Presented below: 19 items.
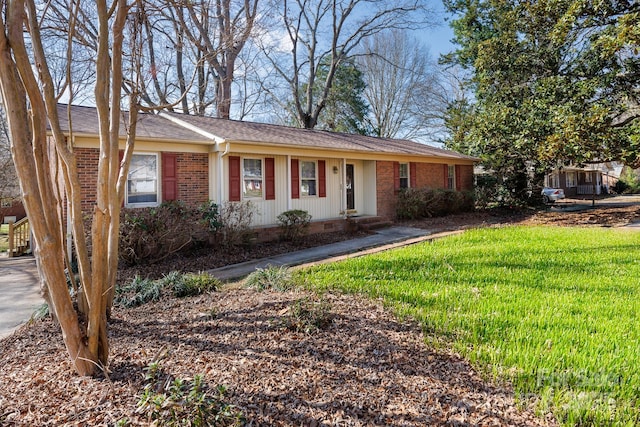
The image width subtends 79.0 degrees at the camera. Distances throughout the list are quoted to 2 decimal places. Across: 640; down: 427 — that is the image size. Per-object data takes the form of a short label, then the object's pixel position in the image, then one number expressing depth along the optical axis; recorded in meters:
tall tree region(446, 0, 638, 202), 12.45
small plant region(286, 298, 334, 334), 3.73
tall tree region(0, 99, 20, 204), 17.14
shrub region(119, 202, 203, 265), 8.05
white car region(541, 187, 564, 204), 28.10
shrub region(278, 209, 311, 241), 11.16
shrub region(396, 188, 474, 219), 15.21
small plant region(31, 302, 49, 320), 4.55
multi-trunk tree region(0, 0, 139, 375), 2.53
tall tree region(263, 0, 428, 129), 23.22
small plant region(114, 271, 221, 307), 5.24
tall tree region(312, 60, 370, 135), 26.88
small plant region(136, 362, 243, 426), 2.21
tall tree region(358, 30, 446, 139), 30.69
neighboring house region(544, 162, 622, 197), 36.03
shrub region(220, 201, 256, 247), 9.91
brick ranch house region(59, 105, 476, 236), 9.75
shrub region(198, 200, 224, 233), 9.66
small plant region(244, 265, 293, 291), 5.37
